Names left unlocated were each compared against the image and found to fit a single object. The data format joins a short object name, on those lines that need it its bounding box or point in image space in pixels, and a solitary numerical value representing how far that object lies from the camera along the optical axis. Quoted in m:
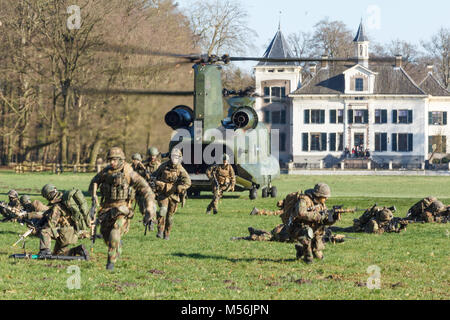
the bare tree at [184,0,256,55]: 68.88
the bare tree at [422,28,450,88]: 97.96
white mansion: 84.94
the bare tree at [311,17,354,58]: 96.88
